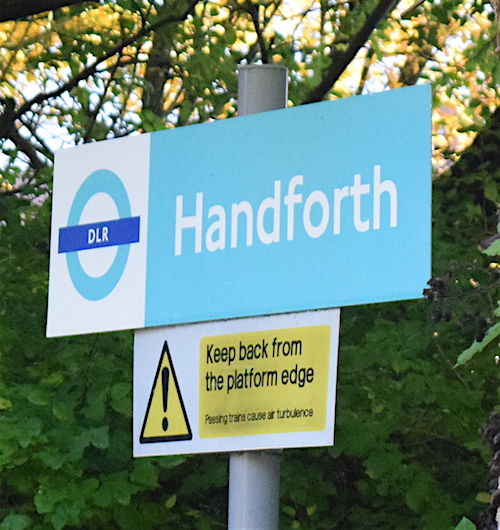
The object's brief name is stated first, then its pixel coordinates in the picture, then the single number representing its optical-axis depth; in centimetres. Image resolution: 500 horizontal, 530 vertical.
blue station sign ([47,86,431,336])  277
